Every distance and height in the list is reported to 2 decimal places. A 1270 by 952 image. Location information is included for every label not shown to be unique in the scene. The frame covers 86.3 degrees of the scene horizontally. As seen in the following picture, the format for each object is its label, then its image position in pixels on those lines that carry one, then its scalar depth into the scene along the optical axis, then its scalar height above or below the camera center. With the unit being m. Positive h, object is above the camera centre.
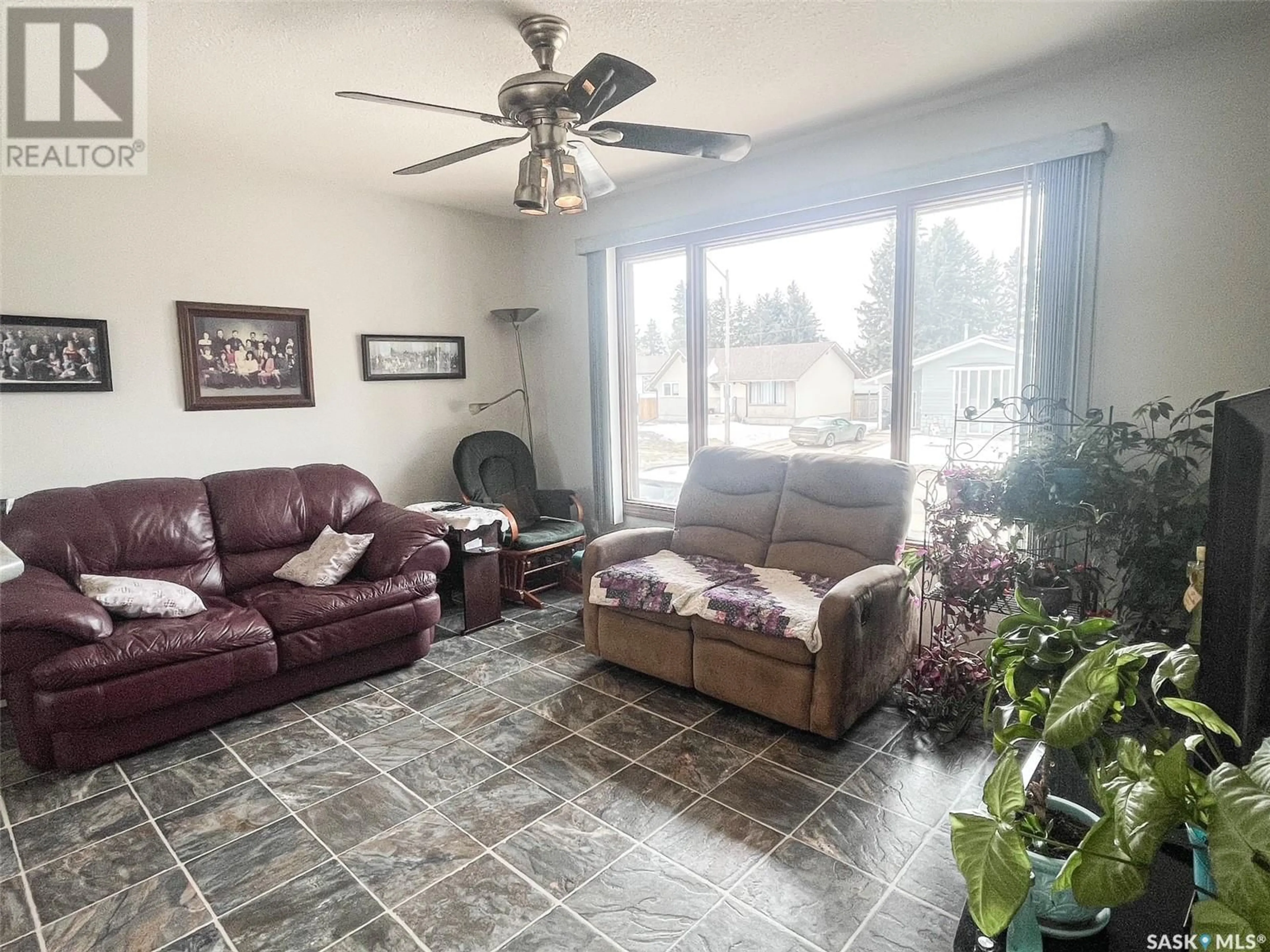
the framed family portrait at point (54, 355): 3.08 +0.25
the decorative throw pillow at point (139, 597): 2.73 -0.78
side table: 3.87 -0.97
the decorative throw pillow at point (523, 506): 4.58 -0.68
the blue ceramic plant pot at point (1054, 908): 0.98 -0.73
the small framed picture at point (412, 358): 4.36 +0.33
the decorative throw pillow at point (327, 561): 3.34 -0.77
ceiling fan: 2.00 +0.90
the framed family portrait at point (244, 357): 3.63 +0.28
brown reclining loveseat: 2.56 -0.76
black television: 0.92 -0.24
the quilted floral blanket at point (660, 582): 2.97 -0.80
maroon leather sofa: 2.45 -0.87
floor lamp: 4.68 +0.61
